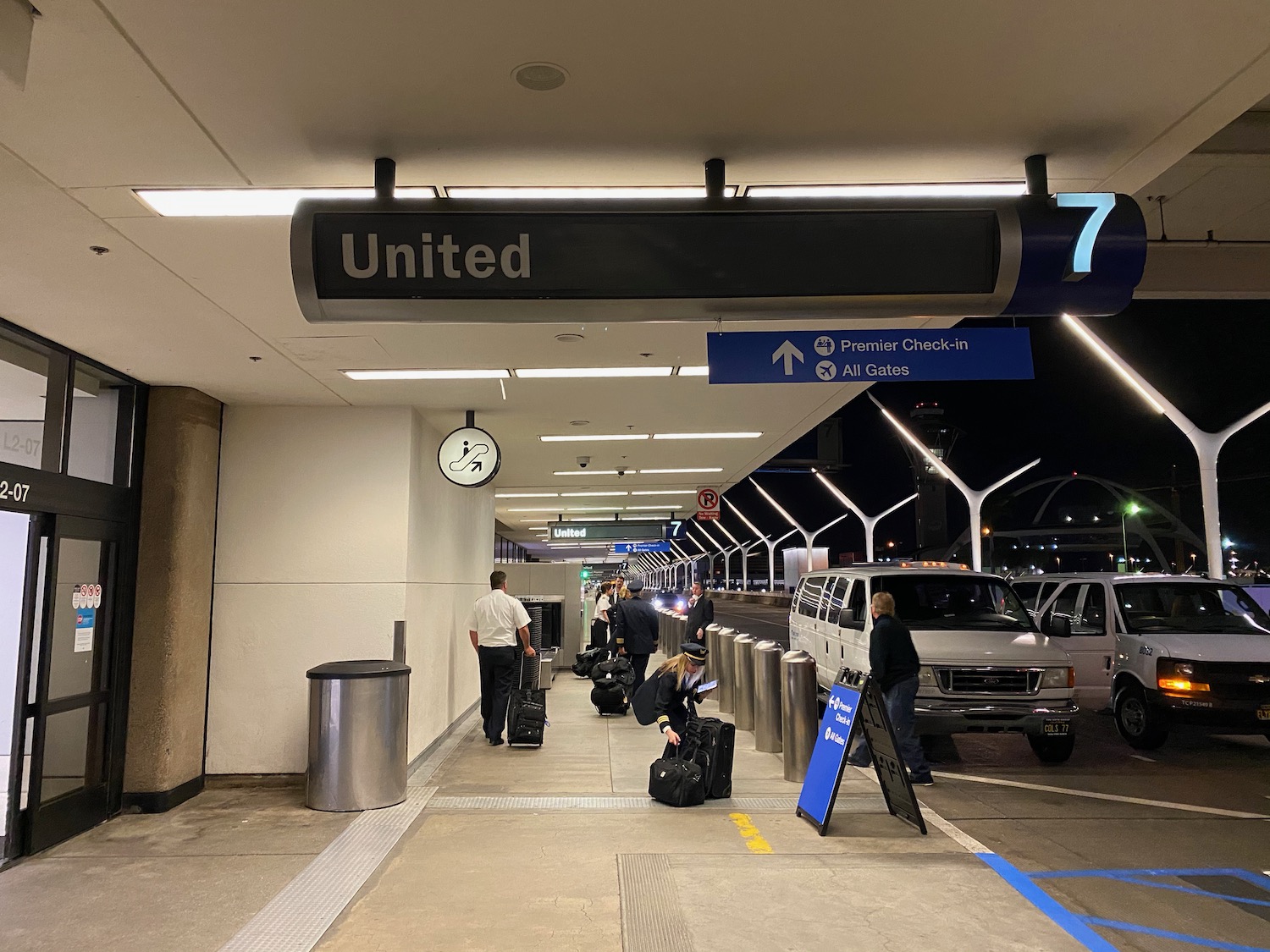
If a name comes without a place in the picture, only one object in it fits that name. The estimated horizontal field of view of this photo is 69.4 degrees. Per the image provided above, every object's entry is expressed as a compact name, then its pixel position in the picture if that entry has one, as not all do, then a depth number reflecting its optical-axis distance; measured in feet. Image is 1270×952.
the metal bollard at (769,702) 34.60
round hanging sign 31.24
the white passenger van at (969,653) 31.01
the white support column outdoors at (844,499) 156.83
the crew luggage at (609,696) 43.39
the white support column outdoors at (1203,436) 47.21
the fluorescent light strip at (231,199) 14.38
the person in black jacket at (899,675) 28.35
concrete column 26.71
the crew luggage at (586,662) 55.88
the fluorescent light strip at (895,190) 14.80
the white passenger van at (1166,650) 32.55
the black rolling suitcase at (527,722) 35.17
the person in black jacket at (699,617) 50.11
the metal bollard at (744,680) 39.34
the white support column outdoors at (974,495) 84.33
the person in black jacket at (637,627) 42.86
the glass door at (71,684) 22.86
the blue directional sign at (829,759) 23.36
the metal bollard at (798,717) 29.73
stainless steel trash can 26.16
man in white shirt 35.55
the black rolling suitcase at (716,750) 26.76
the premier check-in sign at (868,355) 17.76
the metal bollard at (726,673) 44.06
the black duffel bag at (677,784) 25.98
